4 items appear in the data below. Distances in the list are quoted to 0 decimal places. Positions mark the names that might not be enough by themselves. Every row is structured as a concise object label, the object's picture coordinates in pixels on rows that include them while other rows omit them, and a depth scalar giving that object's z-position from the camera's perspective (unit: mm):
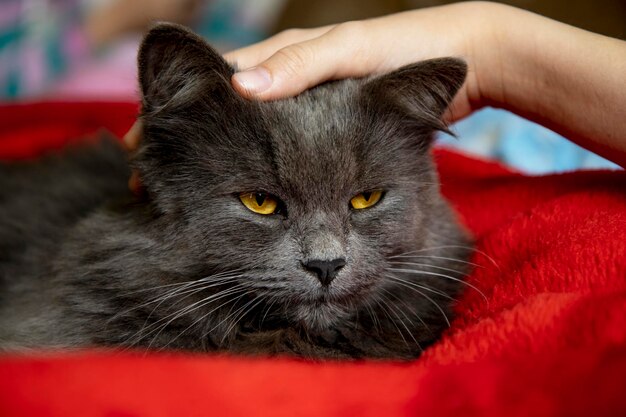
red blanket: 264
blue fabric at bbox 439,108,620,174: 577
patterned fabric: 737
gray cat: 329
